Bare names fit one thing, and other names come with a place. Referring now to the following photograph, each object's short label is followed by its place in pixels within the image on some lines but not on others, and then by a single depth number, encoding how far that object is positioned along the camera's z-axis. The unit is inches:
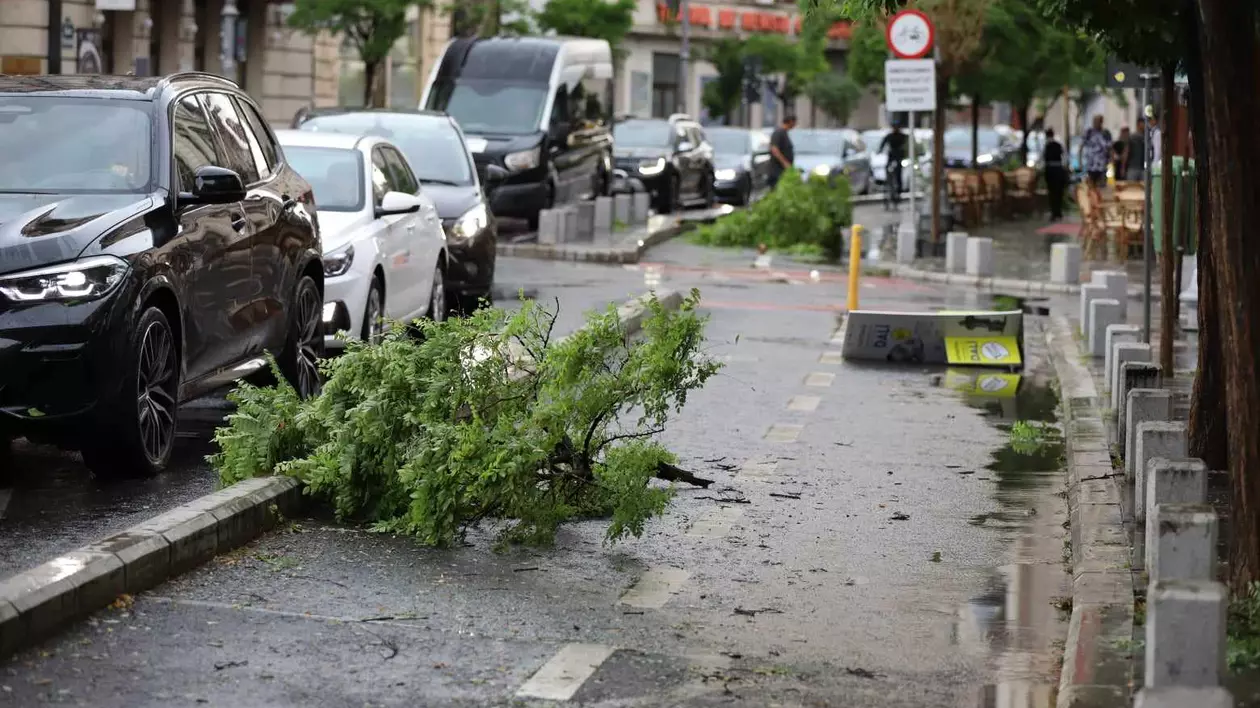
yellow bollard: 791.1
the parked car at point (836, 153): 1944.5
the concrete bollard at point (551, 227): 1109.7
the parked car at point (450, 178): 729.0
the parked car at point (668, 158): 1531.7
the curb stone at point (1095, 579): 244.4
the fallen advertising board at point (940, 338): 652.1
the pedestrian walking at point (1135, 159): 1696.6
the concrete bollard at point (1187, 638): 219.8
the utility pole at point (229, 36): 1309.1
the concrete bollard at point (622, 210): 1270.9
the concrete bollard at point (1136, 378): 465.1
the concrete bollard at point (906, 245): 1112.8
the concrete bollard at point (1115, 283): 761.6
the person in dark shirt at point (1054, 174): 1692.9
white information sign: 1090.7
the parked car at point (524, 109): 1154.0
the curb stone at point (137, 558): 254.7
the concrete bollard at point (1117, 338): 563.8
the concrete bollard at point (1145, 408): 409.1
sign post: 1091.3
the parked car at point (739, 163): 1708.9
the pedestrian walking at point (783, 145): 1739.7
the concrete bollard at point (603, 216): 1215.6
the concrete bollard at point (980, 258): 1037.8
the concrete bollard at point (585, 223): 1173.7
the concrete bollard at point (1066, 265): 997.8
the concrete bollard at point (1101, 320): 650.8
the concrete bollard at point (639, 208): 1351.1
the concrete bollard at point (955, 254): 1064.8
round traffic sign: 1091.9
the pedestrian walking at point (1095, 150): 1589.6
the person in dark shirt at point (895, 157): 1764.3
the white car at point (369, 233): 544.1
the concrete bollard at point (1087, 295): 700.5
